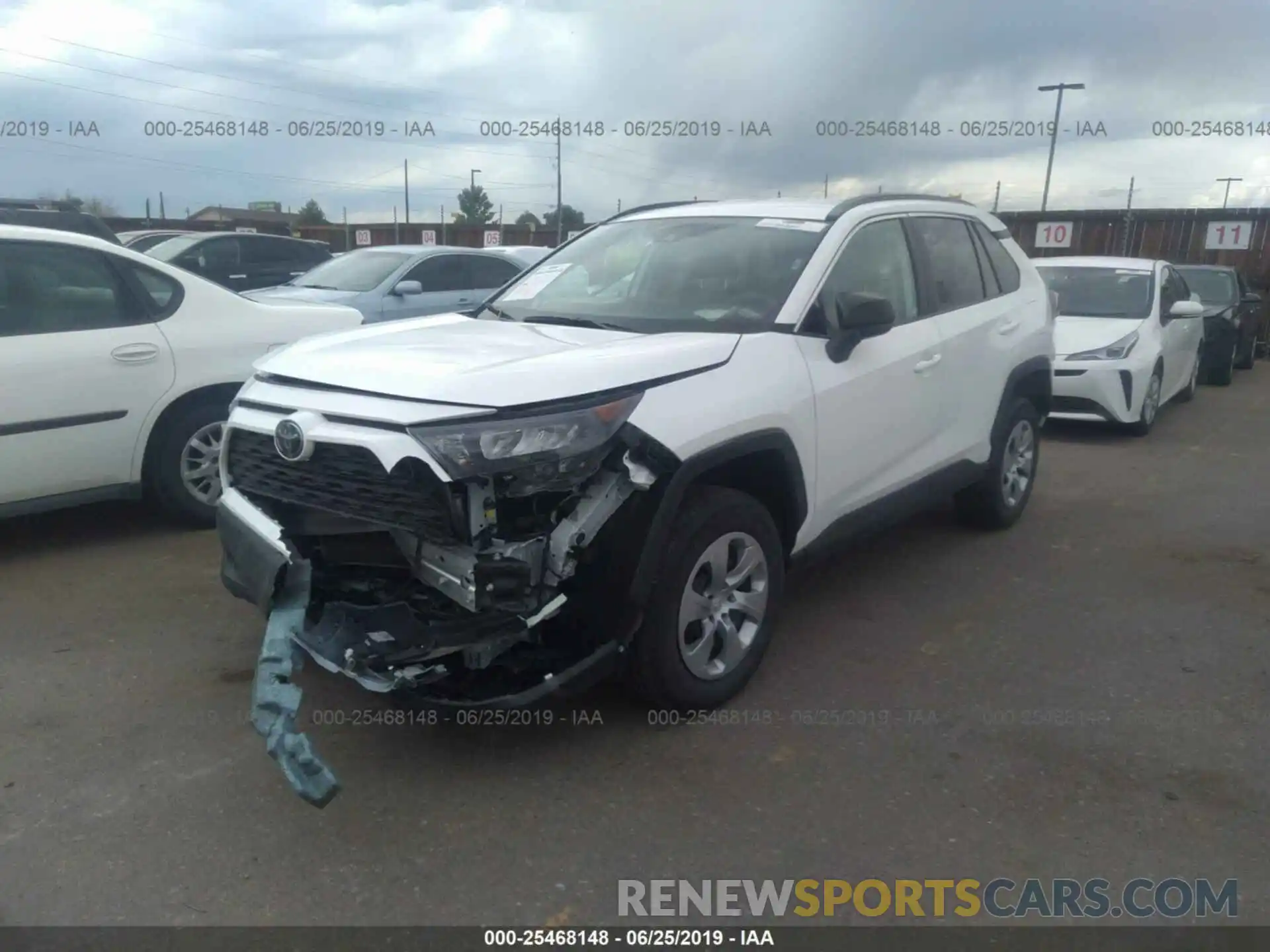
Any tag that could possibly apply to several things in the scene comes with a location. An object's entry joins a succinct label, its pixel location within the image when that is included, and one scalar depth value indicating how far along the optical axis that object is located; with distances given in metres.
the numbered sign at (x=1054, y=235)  20.69
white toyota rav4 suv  3.02
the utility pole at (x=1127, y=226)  19.94
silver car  9.94
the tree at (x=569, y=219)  40.31
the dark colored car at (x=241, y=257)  14.10
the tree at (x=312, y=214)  66.12
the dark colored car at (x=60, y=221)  7.65
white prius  8.88
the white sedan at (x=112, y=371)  4.99
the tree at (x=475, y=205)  74.69
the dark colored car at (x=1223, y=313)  12.81
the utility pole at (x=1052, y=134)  27.06
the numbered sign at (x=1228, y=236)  18.64
